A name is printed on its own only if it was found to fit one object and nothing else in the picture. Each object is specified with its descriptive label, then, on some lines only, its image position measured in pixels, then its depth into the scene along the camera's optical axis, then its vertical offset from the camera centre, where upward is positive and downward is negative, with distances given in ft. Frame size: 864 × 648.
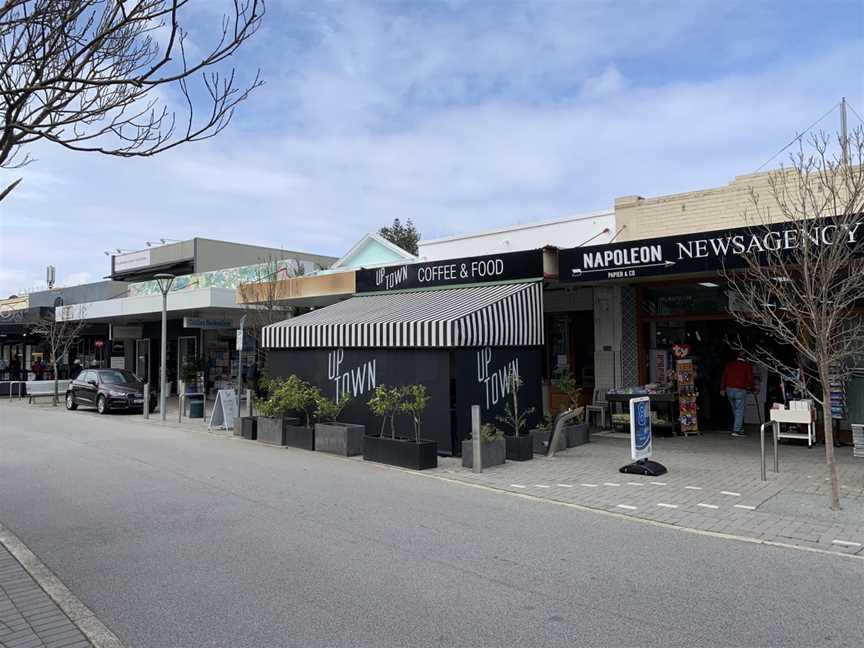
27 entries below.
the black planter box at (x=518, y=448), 38.27 -5.35
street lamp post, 62.84 +1.98
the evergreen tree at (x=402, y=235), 204.23 +37.86
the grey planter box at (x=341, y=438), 40.96 -5.01
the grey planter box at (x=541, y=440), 41.60 -5.34
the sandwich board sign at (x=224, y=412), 56.18 -4.50
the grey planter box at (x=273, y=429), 46.16 -4.98
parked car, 73.26 -3.48
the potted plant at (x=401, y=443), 36.14 -4.78
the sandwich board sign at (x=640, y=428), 32.86 -3.71
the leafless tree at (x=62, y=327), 92.53 +4.85
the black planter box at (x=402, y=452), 35.99 -5.28
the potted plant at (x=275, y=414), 45.49 -4.03
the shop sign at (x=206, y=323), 82.10 +4.34
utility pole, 26.90 +8.55
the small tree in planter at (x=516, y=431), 38.29 -4.74
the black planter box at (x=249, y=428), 49.90 -5.21
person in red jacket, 45.42 -2.26
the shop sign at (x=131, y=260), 125.80 +18.74
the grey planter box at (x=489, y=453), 35.80 -5.28
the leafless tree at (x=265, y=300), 64.34 +5.49
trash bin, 67.67 -5.07
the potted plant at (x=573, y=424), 43.19 -4.69
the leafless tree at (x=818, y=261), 25.35 +3.77
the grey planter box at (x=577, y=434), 43.11 -5.23
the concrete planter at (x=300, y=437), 43.78 -5.25
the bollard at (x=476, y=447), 34.91 -4.76
